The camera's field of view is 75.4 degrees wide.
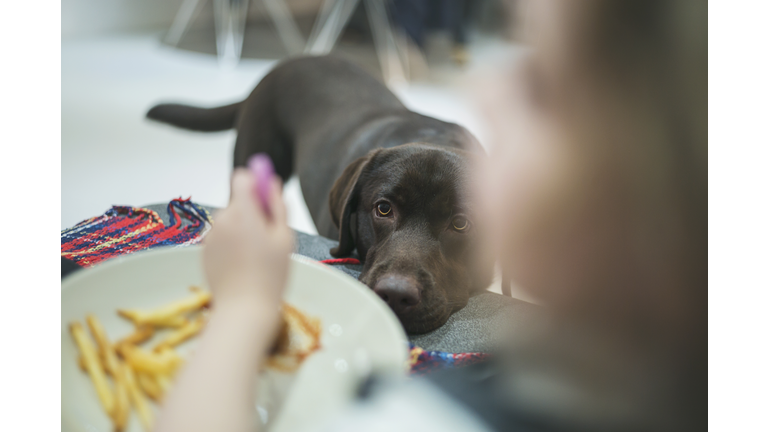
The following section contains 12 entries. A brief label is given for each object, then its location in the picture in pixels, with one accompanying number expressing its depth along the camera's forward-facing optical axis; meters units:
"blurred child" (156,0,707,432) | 0.44
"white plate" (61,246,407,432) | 0.51
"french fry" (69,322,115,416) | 0.51
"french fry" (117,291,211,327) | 0.58
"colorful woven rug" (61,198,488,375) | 0.89
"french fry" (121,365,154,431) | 0.50
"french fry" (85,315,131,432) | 0.50
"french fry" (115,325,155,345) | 0.56
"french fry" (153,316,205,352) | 0.56
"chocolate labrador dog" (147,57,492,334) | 1.00
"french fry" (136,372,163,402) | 0.51
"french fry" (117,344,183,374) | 0.52
